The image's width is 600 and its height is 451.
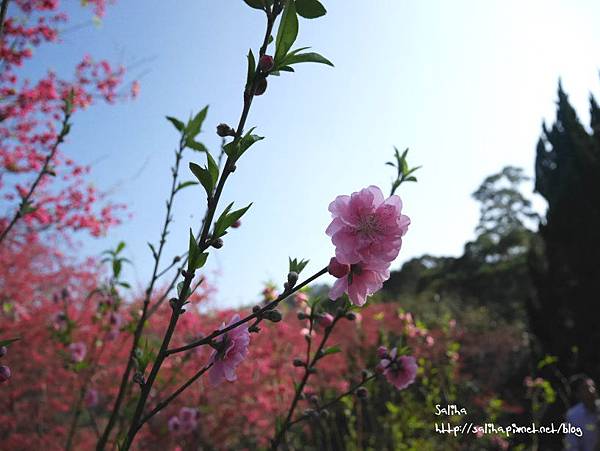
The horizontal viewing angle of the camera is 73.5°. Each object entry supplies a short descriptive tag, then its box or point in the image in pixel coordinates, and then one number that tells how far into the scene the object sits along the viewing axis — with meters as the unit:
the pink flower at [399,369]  0.35
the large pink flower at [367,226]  0.21
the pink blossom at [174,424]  0.60
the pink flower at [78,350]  0.59
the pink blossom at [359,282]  0.22
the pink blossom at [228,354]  0.22
